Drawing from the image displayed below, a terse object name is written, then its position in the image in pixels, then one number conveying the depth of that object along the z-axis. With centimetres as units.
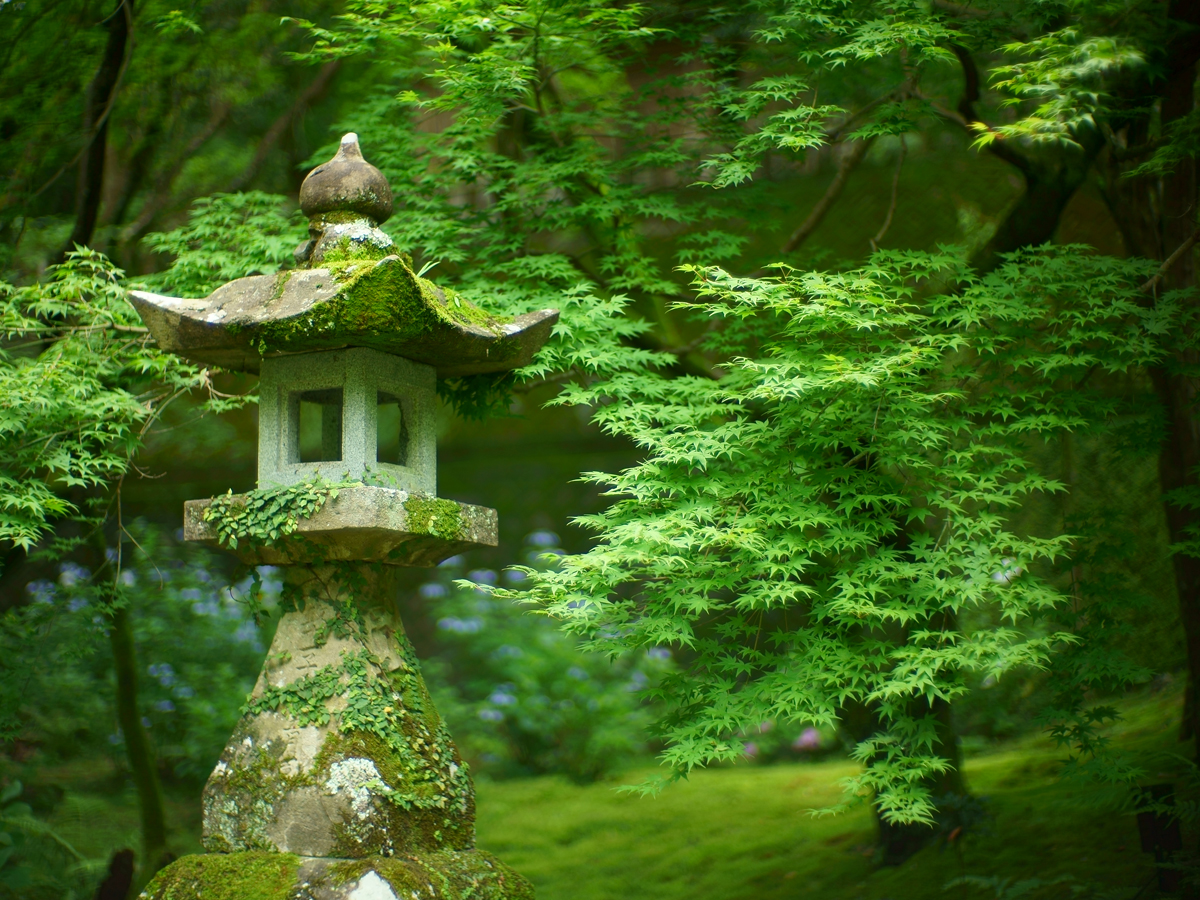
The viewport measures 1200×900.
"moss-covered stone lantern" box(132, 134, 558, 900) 390
